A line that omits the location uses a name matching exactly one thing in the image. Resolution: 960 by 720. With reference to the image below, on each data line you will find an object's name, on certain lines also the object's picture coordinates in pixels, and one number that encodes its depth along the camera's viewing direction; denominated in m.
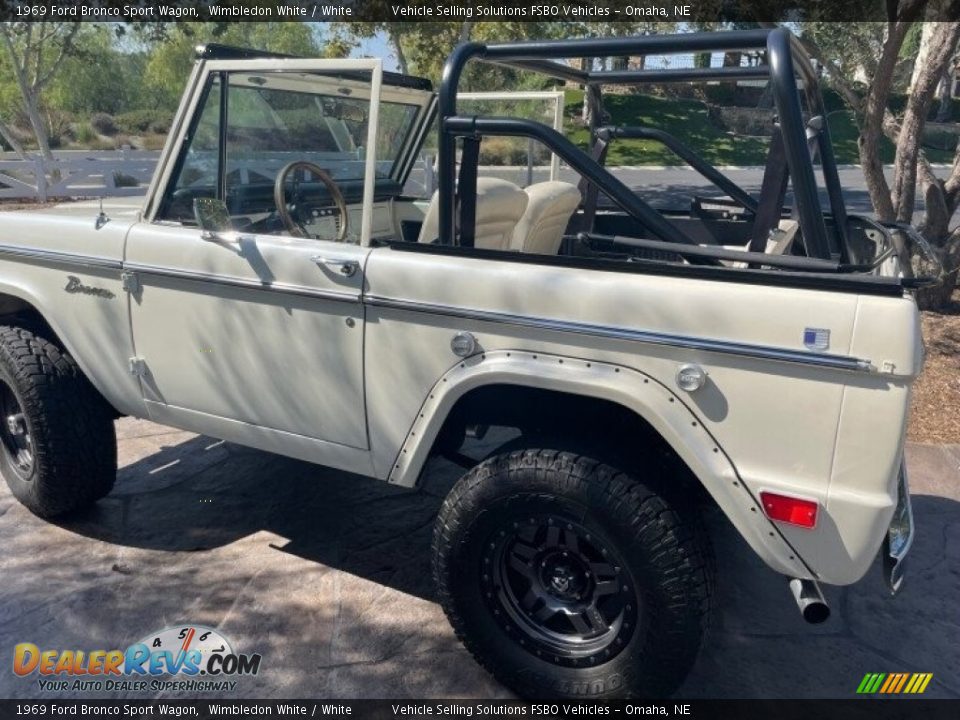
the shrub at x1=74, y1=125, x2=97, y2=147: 29.06
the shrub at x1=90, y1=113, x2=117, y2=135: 32.06
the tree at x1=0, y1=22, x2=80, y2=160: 14.28
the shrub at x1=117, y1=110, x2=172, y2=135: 32.47
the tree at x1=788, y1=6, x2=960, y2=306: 5.55
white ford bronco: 2.07
